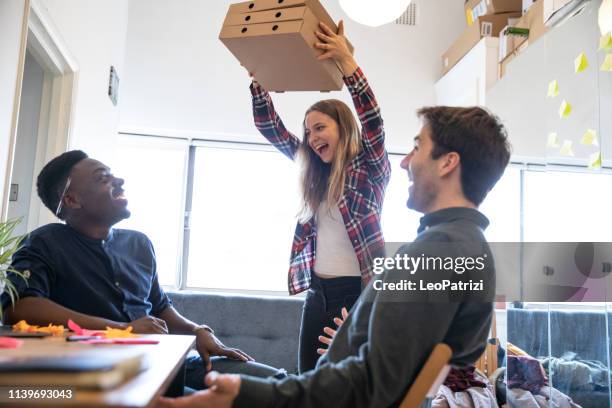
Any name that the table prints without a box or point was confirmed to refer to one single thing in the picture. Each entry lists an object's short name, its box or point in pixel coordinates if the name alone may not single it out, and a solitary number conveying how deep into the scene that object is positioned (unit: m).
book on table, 0.61
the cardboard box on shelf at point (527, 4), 2.83
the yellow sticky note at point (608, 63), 1.82
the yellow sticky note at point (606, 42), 1.81
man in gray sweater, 0.76
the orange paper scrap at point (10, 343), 0.90
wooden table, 0.59
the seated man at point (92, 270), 1.34
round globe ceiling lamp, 2.45
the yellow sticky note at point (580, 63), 1.99
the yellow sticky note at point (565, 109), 2.10
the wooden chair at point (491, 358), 2.79
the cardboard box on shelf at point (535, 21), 2.59
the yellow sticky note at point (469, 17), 3.34
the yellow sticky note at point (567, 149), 2.07
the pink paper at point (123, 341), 1.00
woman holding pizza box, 1.52
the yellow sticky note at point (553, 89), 2.21
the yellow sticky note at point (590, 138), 1.92
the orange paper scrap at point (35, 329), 1.12
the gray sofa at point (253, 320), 2.83
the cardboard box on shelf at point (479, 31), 3.12
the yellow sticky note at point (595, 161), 1.89
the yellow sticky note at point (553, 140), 2.17
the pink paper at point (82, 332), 1.12
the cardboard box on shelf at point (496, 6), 3.11
